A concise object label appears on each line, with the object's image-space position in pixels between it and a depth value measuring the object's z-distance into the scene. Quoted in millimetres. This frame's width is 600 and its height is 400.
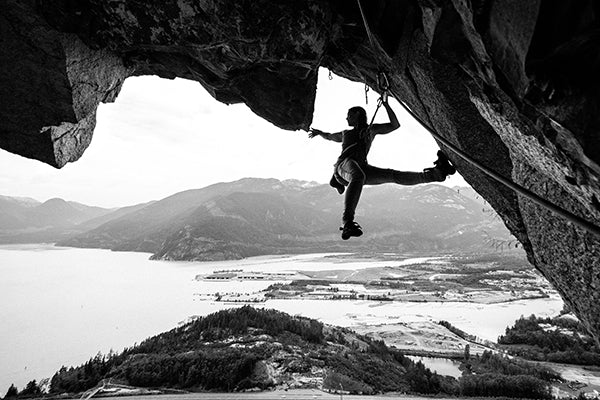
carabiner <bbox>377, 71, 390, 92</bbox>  3600
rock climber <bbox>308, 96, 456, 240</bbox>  3180
